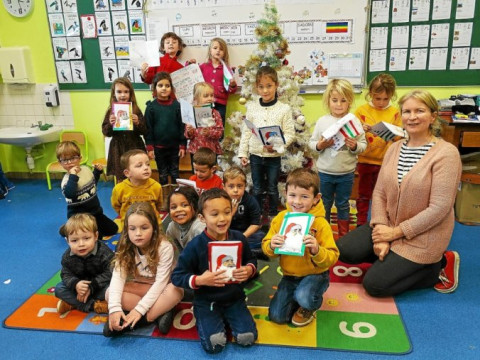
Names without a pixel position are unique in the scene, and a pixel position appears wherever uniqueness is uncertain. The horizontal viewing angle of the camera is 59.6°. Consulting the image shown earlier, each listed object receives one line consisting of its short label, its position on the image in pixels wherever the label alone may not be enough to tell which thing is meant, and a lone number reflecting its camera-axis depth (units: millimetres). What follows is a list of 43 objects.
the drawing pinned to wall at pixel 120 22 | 4879
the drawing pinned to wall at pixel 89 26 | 4961
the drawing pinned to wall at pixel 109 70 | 5082
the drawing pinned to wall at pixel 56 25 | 5023
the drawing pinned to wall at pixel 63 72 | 5207
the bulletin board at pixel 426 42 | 4246
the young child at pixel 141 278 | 2475
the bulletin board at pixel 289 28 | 4449
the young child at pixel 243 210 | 3057
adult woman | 2619
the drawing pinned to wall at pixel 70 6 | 4934
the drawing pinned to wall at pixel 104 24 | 4918
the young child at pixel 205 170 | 3260
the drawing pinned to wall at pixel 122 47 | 4965
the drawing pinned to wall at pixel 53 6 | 4965
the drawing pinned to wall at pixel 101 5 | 4867
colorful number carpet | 2377
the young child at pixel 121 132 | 3854
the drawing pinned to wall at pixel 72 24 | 4988
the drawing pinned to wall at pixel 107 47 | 5004
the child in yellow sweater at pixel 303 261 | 2383
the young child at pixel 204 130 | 3867
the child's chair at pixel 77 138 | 5359
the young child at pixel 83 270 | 2660
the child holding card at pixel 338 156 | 3207
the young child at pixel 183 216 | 2896
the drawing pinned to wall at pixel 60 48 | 5109
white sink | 5030
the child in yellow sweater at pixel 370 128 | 3336
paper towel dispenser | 5141
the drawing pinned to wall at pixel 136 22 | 4840
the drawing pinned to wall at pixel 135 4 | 4793
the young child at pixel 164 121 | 4035
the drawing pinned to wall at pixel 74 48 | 5077
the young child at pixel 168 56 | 4621
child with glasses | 3416
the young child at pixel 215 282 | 2281
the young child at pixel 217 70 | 4500
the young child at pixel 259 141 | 3631
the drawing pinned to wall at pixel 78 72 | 5176
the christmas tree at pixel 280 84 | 3988
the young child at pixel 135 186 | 3221
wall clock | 5023
